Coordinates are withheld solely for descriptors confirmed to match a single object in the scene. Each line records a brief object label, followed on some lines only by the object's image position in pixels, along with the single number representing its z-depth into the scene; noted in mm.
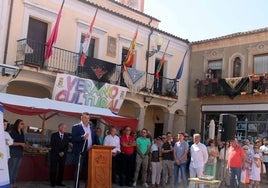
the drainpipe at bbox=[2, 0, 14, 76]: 14562
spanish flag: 18047
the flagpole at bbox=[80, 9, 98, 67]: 16078
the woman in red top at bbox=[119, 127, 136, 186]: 11760
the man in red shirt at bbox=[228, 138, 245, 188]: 12078
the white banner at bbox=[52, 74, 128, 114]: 15492
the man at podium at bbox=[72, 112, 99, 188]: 8742
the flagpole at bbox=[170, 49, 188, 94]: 20609
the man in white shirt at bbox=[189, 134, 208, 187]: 10484
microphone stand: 8492
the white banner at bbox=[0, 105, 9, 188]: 4977
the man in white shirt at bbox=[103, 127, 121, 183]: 11141
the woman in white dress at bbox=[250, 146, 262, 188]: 12664
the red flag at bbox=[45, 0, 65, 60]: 15070
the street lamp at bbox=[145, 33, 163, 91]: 19719
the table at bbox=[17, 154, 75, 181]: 10781
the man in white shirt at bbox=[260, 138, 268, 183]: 15547
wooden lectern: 8711
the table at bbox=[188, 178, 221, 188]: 8511
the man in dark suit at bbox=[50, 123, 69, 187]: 10602
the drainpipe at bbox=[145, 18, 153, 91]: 20062
